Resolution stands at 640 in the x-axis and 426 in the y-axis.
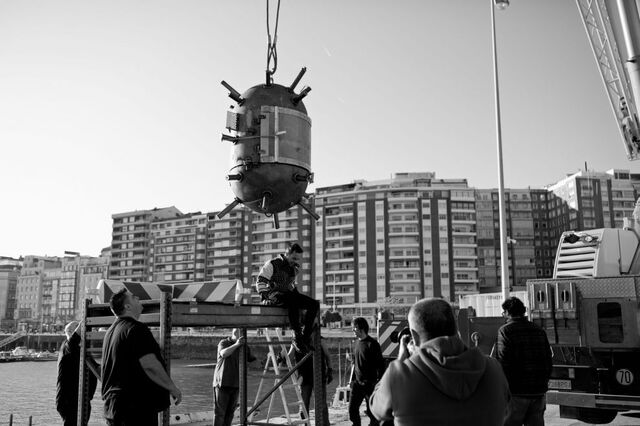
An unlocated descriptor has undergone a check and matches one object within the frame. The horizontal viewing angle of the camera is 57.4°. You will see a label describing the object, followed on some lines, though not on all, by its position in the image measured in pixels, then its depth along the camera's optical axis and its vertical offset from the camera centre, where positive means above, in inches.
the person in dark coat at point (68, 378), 297.7 -38.6
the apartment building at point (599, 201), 4338.1 +748.2
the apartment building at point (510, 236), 4581.7 +503.8
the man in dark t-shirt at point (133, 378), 182.5 -23.5
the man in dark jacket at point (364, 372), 335.0 -39.4
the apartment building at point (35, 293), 6067.9 +93.8
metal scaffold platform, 207.9 -7.1
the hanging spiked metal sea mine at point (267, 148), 253.6 +66.8
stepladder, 290.0 -43.4
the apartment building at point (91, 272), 5880.9 +297.8
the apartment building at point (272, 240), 4320.9 +480.0
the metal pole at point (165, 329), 203.3 -9.3
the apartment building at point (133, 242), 5374.0 +552.6
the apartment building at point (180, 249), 5068.9 +464.3
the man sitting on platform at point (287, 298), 271.6 +2.0
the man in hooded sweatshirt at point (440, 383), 106.8 -14.8
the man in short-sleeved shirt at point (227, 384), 340.8 -47.4
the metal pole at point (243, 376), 327.6 -42.7
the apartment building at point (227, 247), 4827.8 +456.4
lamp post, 822.5 +229.0
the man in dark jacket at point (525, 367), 234.4 -25.6
